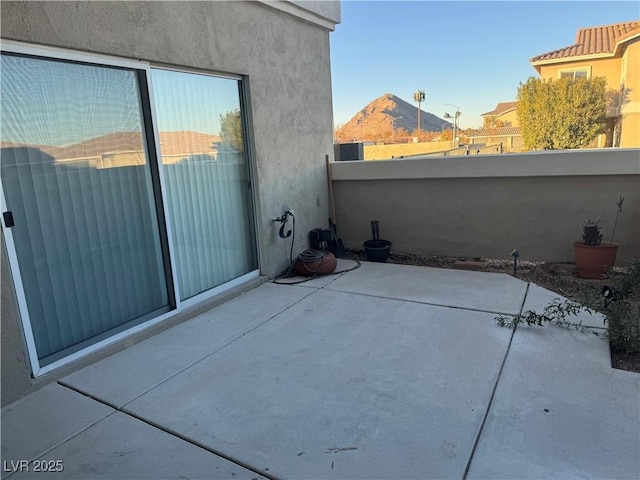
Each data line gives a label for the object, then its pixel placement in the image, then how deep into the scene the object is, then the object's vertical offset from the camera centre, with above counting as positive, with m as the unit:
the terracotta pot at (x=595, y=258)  4.02 -1.10
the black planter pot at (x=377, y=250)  5.17 -1.15
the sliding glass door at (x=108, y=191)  2.45 -0.12
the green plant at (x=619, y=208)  4.18 -0.63
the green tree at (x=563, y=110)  15.09 +1.59
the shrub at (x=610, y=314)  2.61 -1.22
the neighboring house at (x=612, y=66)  14.67 +3.41
